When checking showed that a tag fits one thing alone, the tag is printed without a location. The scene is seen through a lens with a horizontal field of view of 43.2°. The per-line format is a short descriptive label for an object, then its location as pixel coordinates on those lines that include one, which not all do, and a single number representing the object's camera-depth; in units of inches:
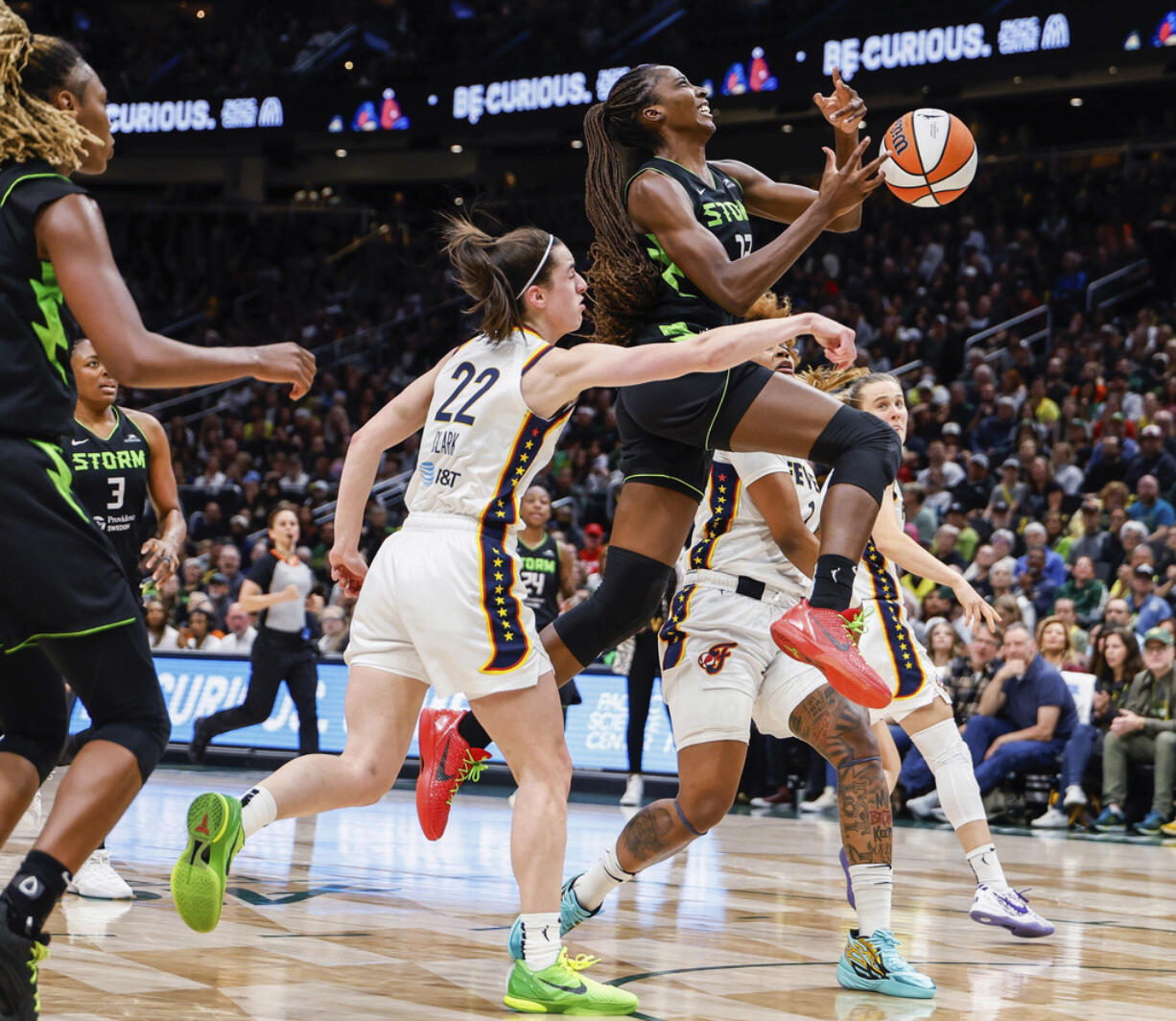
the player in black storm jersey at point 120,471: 222.8
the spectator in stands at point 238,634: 542.6
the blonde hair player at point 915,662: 213.5
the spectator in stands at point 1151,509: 530.9
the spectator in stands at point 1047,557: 517.0
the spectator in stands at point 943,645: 434.9
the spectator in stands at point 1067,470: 588.7
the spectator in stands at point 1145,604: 442.6
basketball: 199.5
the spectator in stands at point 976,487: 586.6
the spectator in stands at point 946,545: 530.6
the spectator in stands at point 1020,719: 404.5
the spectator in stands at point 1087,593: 492.1
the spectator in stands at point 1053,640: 419.8
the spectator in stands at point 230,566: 617.9
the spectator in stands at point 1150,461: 566.3
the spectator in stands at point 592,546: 593.2
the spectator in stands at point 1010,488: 579.5
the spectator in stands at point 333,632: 530.3
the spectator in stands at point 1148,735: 393.7
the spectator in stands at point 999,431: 647.1
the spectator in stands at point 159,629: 564.1
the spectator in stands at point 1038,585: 505.0
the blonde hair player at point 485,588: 145.6
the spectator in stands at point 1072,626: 438.3
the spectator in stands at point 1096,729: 402.9
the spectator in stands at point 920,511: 575.8
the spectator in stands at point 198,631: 567.5
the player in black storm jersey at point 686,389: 166.6
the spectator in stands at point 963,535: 554.9
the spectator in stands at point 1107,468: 573.9
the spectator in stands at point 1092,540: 520.7
